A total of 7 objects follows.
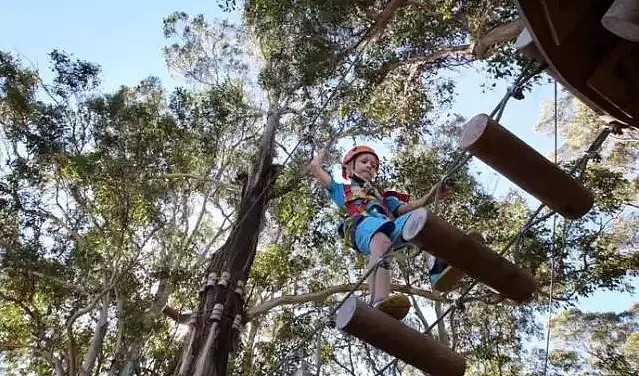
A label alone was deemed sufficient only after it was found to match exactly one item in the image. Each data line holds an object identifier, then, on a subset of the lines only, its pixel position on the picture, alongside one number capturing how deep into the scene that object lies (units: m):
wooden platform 1.80
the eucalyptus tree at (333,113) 6.18
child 2.75
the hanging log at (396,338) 2.18
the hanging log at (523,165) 1.95
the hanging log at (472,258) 2.03
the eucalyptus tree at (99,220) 6.70
